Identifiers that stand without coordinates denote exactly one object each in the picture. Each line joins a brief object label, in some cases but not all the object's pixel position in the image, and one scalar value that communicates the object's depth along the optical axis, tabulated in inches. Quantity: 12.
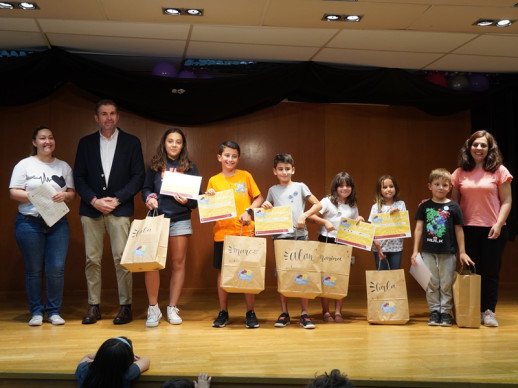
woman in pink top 181.0
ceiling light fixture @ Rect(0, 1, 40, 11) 168.2
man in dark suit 179.3
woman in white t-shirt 175.3
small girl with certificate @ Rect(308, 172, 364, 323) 184.2
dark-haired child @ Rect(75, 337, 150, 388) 112.9
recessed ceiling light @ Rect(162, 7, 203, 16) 174.1
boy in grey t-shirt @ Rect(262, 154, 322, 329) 176.2
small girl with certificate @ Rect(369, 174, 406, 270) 187.9
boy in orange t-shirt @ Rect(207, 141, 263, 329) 176.9
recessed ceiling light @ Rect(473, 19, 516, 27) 182.5
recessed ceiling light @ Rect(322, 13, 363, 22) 178.4
